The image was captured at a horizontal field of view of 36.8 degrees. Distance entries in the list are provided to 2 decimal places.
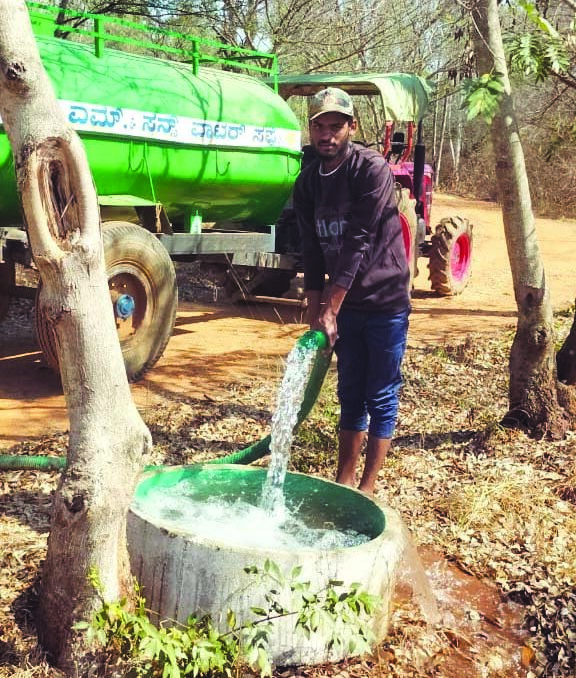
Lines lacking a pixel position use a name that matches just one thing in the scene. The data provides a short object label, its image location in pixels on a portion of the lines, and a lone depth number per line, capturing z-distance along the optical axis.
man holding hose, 3.66
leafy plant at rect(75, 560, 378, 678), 2.52
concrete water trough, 2.79
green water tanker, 6.34
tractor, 9.00
